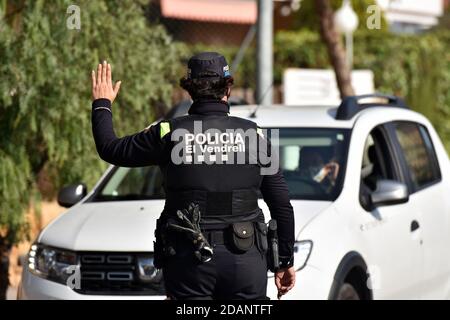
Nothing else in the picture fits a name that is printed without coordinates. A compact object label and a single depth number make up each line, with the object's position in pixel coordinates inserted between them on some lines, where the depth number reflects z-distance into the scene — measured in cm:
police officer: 959
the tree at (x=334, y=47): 2970
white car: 1296
